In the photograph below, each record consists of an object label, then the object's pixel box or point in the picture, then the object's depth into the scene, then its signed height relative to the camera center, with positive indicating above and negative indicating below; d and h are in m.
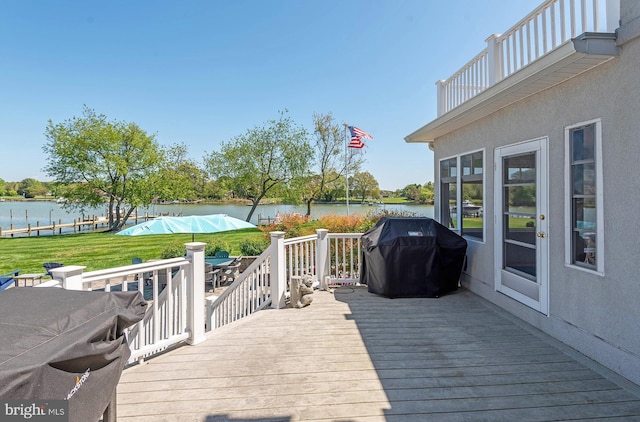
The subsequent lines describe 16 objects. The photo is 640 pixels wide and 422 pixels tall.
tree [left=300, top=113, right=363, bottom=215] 24.05 +3.57
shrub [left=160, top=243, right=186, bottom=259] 10.15 -1.48
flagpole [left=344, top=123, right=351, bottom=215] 23.61 +3.45
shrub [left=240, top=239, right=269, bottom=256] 9.91 -1.33
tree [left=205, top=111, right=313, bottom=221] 22.64 +3.49
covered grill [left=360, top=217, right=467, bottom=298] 4.68 -0.82
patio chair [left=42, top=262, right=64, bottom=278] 8.70 -1.56
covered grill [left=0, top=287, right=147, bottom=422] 1.11 -0.55
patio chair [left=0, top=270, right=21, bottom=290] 6.44 -1.55
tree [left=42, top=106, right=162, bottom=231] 22.70 +3.47
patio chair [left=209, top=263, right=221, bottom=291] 8.12 -1.87
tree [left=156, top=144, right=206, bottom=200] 25.89 +2.74
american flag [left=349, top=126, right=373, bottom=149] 12.90 +2.83
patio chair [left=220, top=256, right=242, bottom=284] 8.52 -1.78
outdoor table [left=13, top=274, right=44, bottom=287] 8.12 -1.77
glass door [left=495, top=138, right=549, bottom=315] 3.45 -0.26
